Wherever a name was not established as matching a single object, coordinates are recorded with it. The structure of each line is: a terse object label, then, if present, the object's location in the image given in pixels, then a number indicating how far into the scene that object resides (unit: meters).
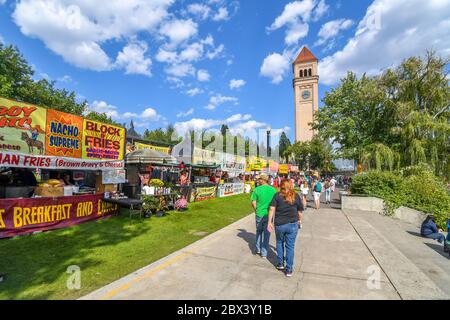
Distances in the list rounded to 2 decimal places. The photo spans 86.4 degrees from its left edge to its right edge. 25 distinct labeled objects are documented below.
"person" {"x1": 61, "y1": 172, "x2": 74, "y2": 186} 11.00
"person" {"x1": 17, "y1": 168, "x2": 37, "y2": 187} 9.50
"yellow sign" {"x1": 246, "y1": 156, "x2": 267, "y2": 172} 28.33
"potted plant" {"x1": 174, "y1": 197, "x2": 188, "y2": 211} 11.65
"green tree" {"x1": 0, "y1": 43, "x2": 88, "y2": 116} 27.50
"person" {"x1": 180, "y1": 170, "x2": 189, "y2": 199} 13.34
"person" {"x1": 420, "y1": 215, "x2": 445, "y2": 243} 8.34
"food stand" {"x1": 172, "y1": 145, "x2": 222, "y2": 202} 15.74
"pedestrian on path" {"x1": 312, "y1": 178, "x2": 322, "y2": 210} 13.73
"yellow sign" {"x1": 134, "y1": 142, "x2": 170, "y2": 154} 18.69
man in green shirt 5.67
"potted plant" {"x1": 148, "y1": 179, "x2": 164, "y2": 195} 10.61
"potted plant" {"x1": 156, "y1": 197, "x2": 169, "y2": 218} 10.16
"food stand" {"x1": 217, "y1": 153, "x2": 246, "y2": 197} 19.61
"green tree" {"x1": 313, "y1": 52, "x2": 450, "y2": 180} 15.05
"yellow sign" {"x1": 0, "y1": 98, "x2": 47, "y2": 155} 8.20
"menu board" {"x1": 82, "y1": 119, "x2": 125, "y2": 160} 11.09
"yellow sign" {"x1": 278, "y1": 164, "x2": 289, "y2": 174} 45.28
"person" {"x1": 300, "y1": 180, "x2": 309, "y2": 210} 16.59
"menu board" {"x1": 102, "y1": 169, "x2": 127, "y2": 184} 10.24
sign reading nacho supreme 9.54
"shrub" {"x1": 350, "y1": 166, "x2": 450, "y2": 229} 11.75
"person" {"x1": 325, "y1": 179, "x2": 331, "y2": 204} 16.78
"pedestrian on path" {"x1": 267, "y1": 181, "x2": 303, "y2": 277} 4.59
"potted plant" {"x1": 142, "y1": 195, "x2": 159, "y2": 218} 9.74
